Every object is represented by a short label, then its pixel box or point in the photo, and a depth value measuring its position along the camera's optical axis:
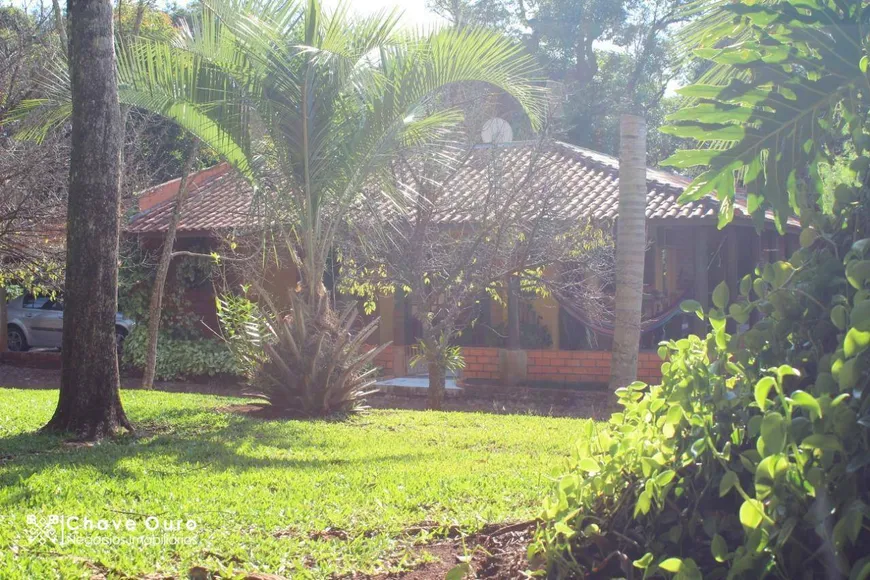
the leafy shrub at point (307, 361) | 8.67
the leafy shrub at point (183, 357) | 16.92
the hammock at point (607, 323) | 14.12
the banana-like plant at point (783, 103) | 2.07
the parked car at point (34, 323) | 19.72
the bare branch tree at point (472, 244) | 12.64
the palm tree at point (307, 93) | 7.96
